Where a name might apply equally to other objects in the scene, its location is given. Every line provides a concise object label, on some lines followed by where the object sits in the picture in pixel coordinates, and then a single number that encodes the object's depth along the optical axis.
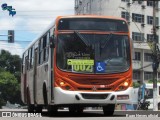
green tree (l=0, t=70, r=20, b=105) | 88.50
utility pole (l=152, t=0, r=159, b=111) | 39.31
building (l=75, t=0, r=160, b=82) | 69.06
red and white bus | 17.47
